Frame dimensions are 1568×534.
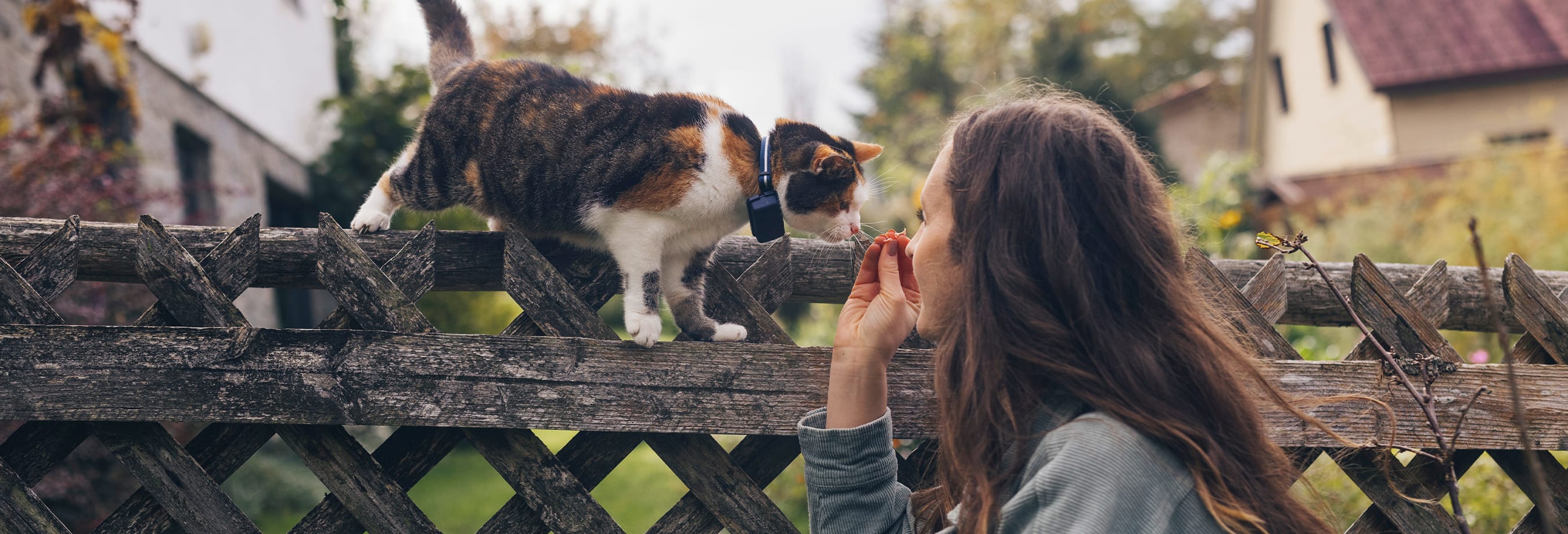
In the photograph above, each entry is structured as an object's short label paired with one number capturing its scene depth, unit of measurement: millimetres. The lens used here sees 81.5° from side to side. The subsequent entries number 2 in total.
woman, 1126
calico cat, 1768
